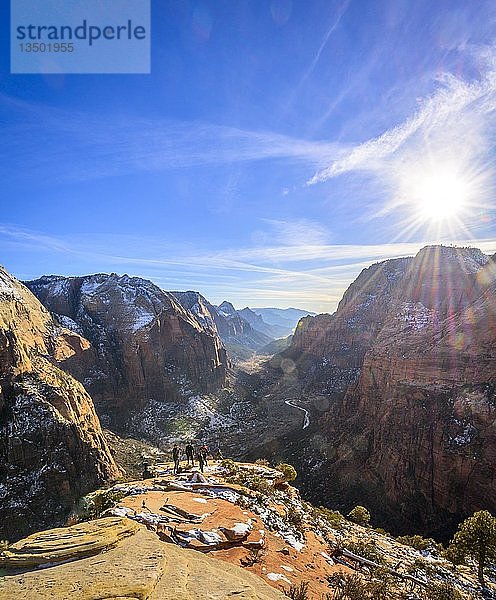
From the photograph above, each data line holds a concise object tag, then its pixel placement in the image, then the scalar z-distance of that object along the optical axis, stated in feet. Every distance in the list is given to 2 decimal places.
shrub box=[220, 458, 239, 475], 73.58
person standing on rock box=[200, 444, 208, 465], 75.05
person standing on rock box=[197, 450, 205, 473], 72.64
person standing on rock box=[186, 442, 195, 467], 77.74
